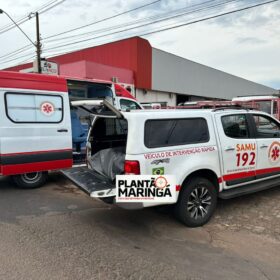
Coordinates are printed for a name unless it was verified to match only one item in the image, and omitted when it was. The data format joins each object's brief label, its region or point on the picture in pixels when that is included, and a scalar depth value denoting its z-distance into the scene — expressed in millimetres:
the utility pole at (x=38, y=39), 18531
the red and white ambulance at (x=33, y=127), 6004
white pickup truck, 3957
